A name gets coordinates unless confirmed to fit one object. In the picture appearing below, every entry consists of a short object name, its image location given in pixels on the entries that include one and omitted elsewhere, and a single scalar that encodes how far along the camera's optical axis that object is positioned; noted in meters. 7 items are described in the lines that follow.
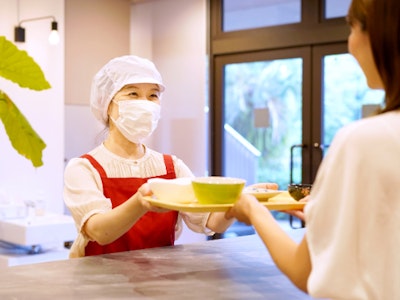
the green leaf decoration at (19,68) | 1.12
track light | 4.00
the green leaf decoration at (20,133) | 1.13
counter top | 1.13
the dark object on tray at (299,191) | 1.32
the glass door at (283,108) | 4.39
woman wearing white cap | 1.58
